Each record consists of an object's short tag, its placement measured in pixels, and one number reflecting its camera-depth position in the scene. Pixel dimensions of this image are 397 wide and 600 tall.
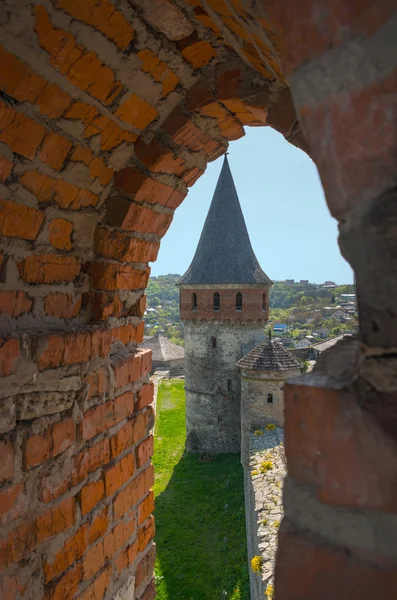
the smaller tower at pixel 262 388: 12.21
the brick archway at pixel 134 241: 0.67
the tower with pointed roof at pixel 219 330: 15.95
